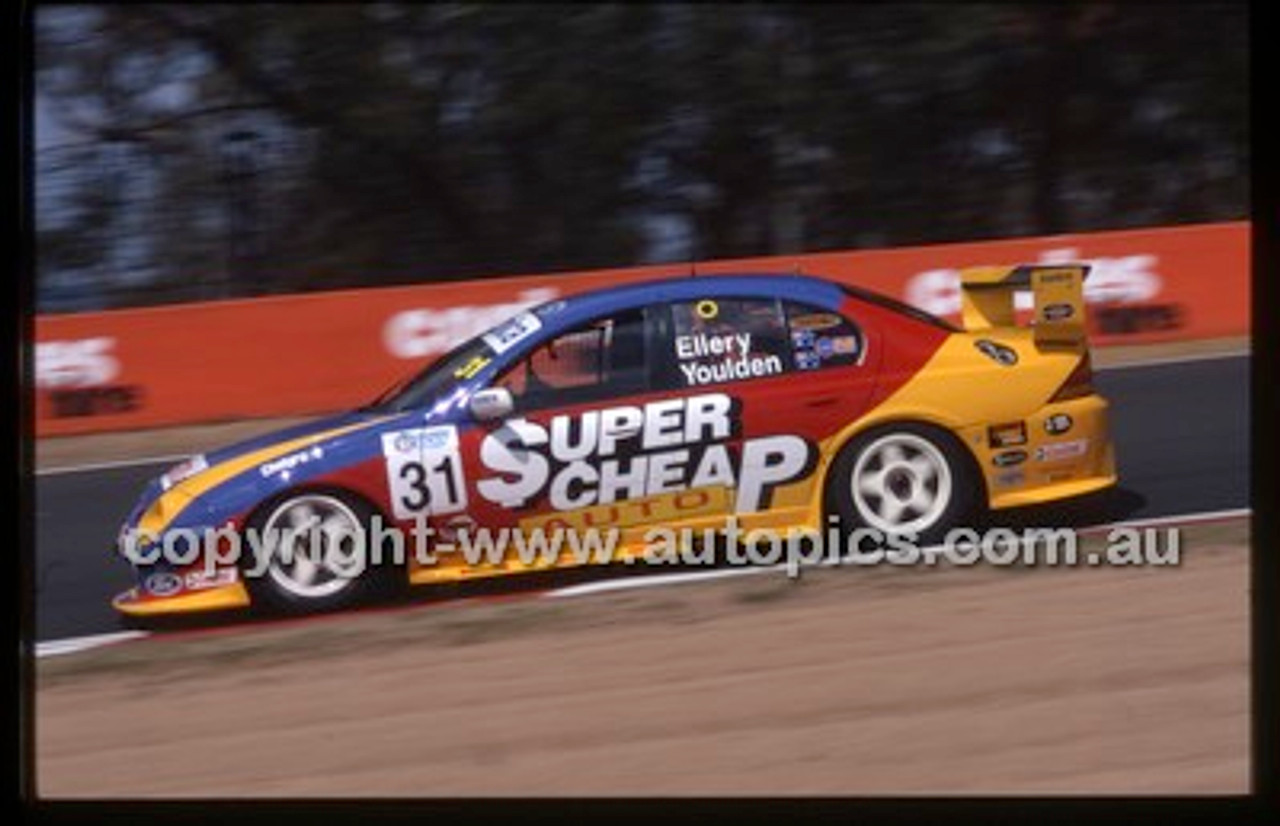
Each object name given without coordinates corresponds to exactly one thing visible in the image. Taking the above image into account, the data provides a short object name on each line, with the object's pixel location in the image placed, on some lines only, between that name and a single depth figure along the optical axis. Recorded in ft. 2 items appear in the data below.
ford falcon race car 52.60
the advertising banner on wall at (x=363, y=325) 69.21
